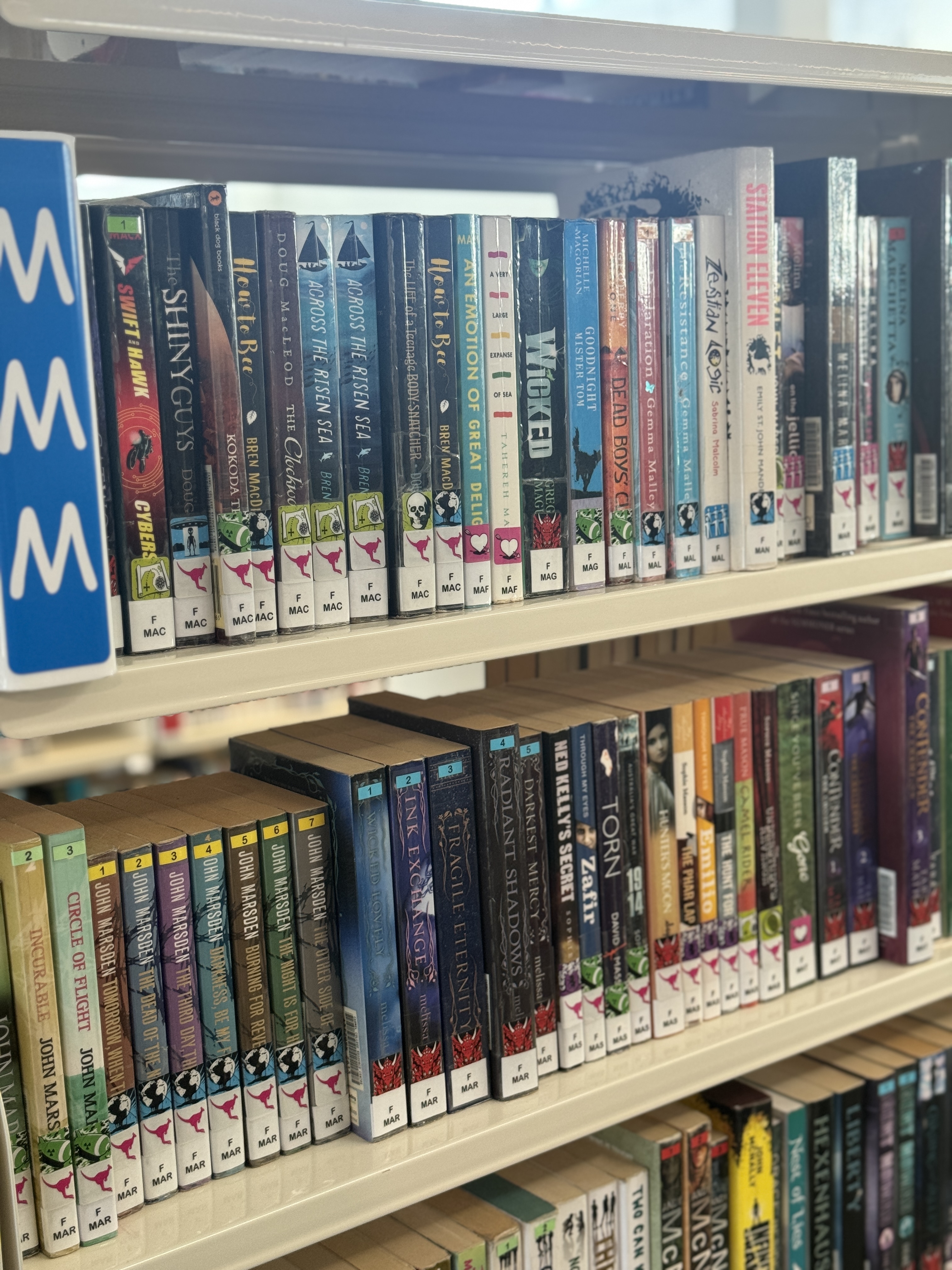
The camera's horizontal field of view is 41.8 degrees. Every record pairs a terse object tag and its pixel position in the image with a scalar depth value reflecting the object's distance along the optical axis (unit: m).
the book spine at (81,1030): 0.78
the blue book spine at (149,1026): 0.83
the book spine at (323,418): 0.83
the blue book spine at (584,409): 0.94
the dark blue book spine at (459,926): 0.93
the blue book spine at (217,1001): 0.85
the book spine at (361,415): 0.85
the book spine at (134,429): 0.76
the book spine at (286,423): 0.81
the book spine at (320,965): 0.90
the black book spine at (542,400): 0.92
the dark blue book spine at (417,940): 0.91
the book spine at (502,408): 0.89
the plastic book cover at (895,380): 1.15
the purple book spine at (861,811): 1.19
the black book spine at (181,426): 0.77
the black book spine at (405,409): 0.86
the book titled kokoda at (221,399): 0.78
